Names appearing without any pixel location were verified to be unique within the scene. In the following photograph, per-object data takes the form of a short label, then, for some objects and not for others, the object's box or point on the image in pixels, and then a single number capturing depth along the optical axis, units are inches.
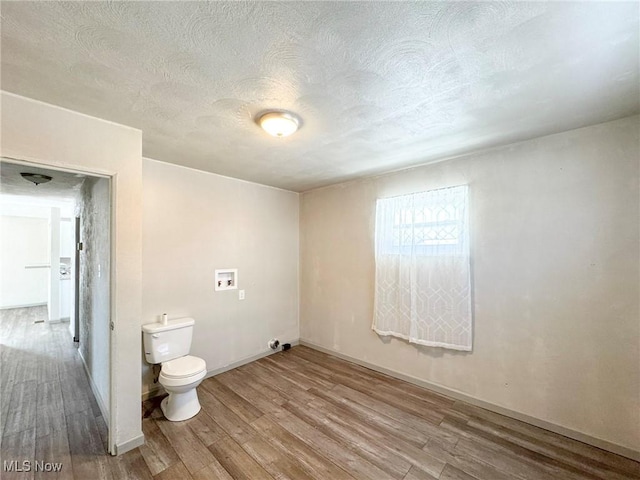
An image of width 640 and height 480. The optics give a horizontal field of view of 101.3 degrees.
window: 104.4
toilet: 89.9
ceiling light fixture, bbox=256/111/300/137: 70.7
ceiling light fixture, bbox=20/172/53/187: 107.4
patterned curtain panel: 102.6
